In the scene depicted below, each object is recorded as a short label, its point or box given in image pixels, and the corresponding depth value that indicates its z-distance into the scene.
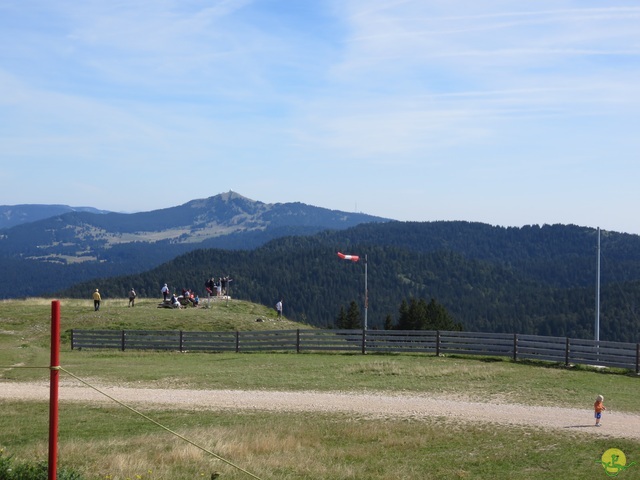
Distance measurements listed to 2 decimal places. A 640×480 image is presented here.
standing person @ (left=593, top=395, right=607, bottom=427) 18.75
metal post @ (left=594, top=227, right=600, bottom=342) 31.56
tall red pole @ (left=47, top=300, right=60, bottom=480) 9.83
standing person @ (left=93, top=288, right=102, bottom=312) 49.31
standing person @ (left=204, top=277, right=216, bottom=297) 56.46
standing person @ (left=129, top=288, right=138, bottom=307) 54.16
